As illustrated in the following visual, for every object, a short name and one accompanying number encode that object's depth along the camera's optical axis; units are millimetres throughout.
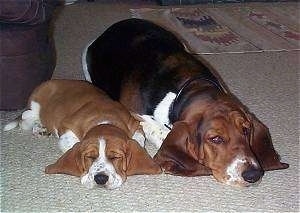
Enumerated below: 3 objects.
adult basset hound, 1907
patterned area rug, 3789
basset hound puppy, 1933
